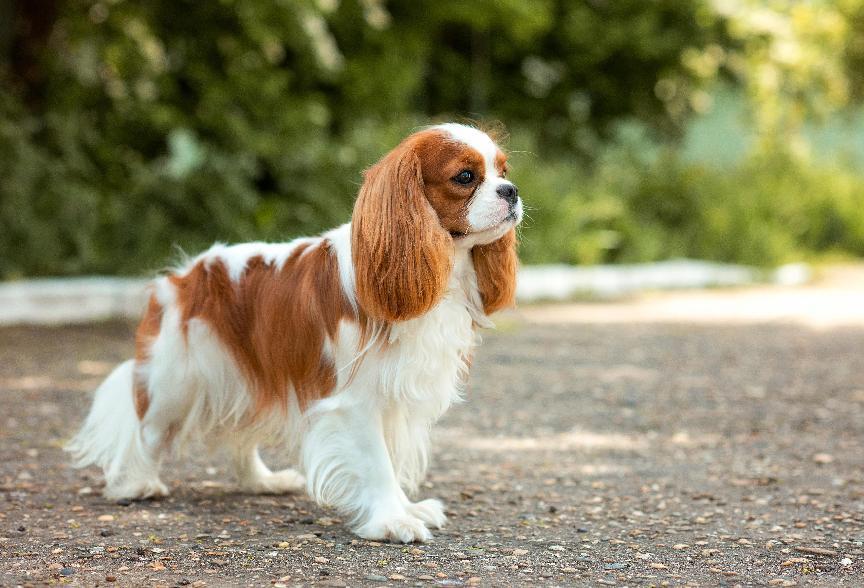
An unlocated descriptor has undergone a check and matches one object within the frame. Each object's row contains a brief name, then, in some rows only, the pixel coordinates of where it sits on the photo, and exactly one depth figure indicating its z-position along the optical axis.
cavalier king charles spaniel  4.19
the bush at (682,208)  15.64
